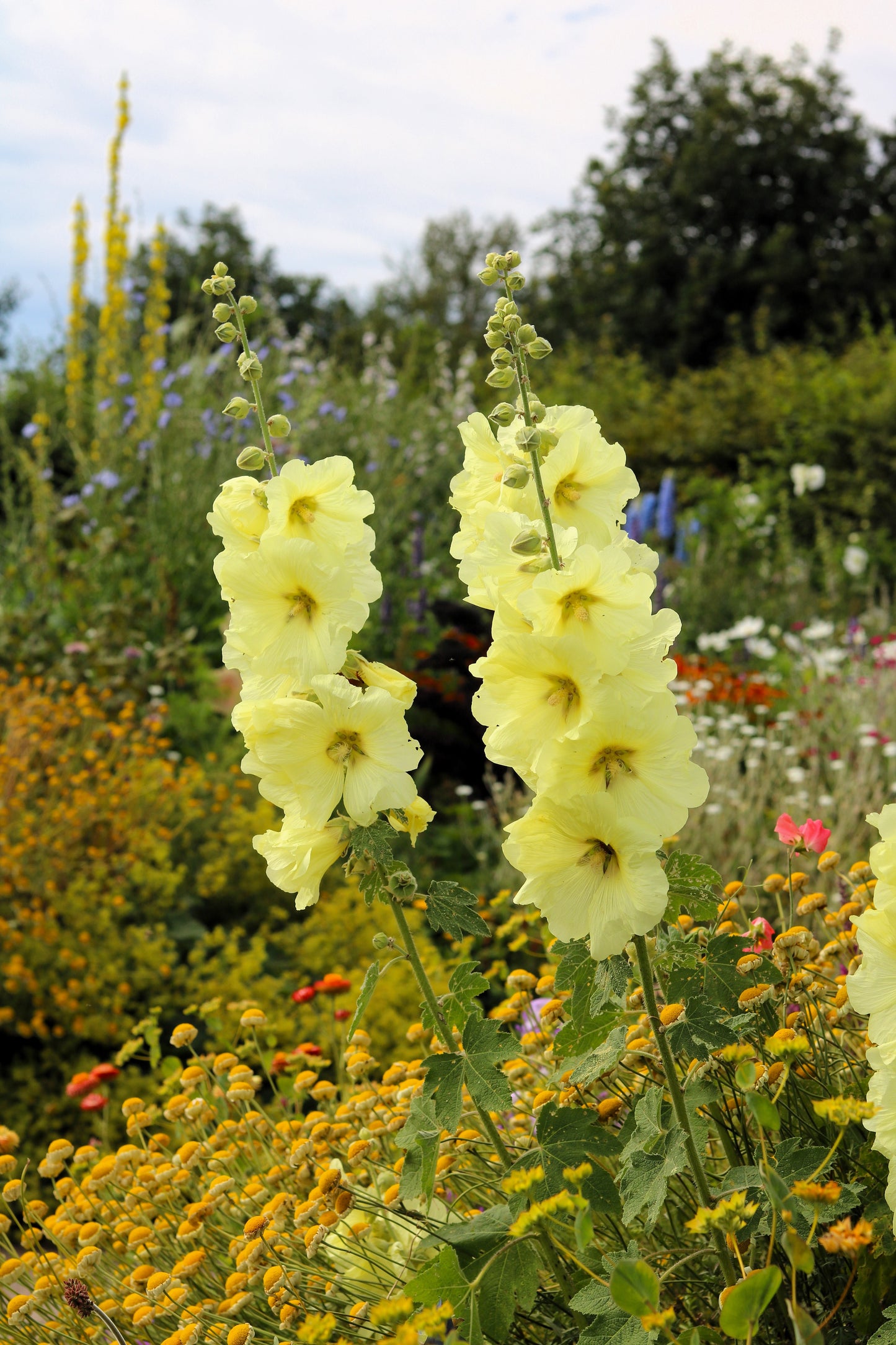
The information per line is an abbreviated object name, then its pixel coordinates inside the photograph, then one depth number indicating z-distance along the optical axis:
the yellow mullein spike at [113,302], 7.55
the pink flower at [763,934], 1.73
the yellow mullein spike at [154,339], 7.44
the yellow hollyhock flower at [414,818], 1.41
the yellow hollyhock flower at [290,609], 1.31
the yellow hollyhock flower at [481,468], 1.39
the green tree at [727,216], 24.55
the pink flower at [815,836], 1.76
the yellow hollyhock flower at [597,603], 1.14
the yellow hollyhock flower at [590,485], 1.31
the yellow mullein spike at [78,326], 7.91
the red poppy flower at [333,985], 2.31
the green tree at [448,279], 31.39
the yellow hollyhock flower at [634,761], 1.16
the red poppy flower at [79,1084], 2.25
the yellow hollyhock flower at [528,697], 1.16
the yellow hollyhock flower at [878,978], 1.18
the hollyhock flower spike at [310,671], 1.30
